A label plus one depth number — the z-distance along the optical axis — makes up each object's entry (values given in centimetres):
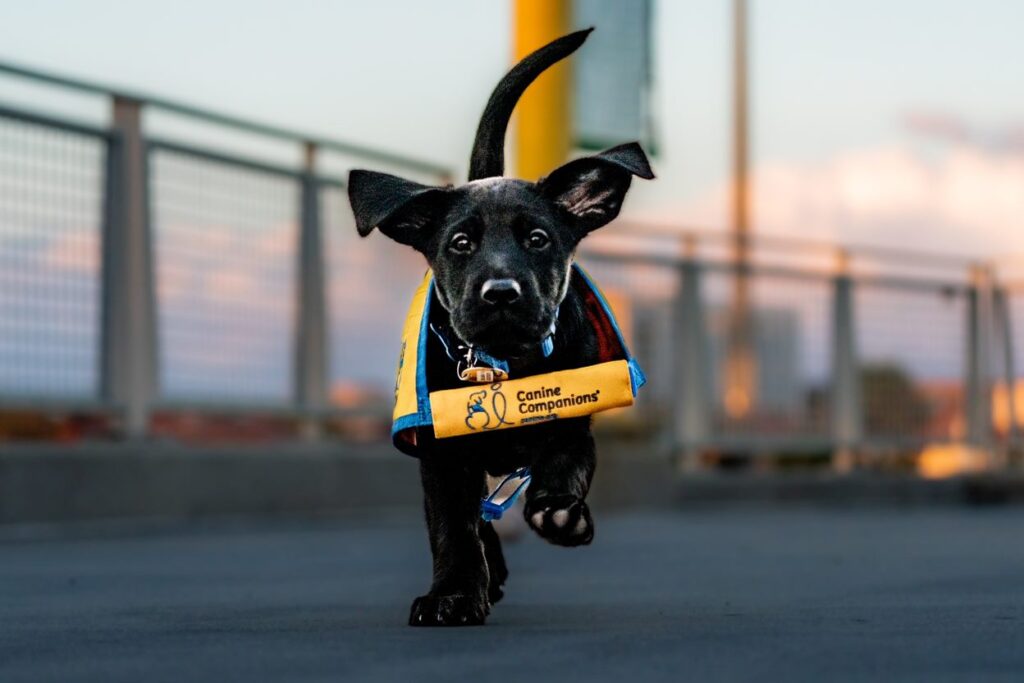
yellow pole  1034
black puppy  509
